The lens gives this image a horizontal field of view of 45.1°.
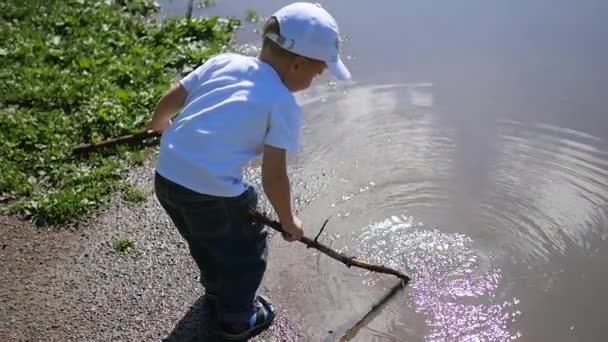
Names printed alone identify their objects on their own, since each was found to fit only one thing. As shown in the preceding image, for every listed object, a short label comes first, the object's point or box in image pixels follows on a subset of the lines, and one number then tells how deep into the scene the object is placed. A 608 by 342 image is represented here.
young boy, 2.71
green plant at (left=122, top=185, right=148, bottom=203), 4.29
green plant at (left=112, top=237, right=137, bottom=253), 3.87
